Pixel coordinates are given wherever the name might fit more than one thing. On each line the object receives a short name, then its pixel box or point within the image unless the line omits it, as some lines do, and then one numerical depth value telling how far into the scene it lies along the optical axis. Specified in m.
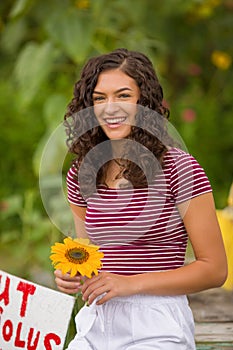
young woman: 2.89
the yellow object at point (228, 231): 4.18
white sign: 3.19
